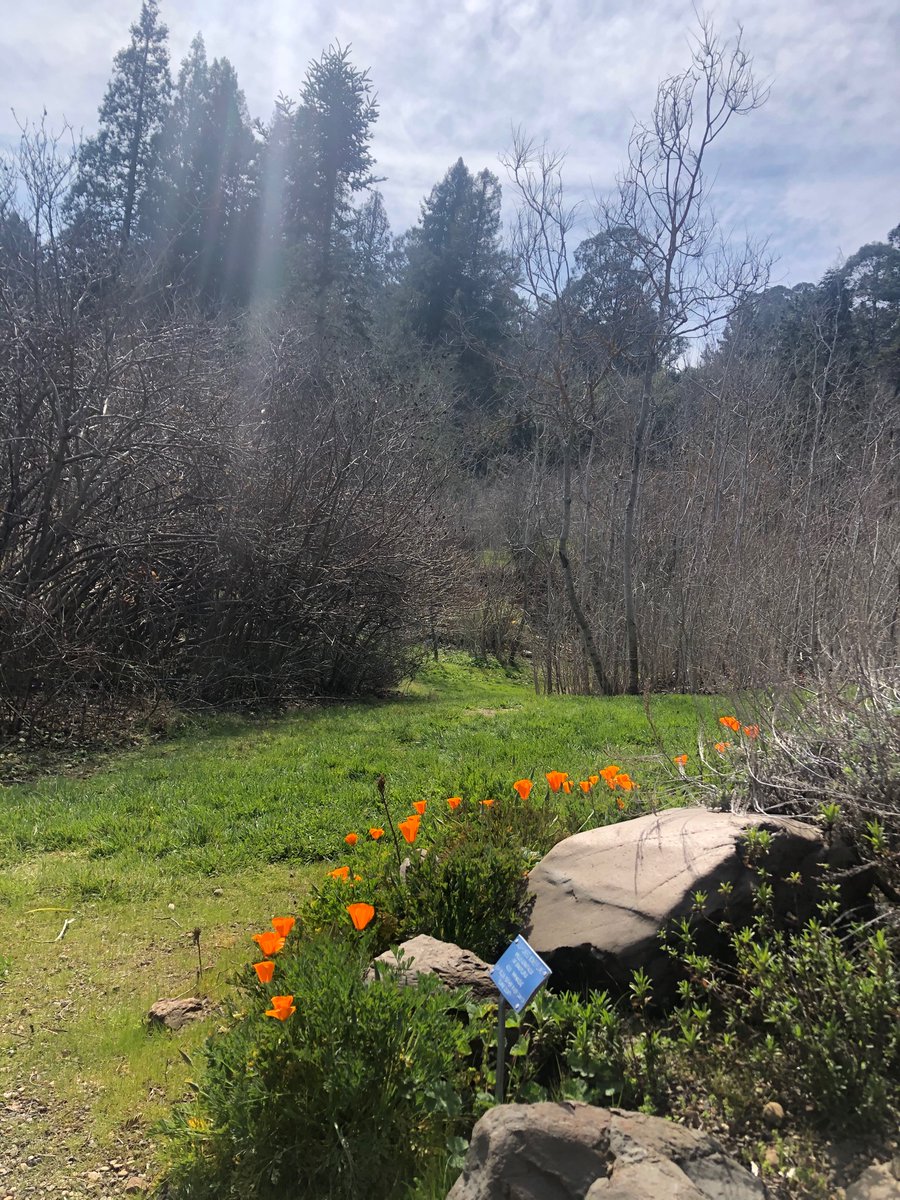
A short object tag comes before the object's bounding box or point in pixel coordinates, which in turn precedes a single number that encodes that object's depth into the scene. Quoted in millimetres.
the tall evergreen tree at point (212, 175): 24484
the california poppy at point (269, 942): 2213
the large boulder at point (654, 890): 2482
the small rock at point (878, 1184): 1606
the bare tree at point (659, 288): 11617
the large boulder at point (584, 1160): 1591
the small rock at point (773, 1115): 1890
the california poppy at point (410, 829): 2925
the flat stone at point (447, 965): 2439
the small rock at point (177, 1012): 2859
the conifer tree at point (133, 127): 24484
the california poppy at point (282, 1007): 1950
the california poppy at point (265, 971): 2099
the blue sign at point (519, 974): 1863
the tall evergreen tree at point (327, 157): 26688
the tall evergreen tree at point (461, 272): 28797
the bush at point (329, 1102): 1923
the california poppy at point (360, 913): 2246
